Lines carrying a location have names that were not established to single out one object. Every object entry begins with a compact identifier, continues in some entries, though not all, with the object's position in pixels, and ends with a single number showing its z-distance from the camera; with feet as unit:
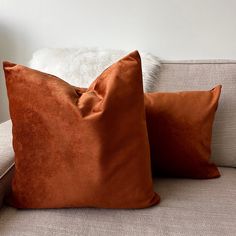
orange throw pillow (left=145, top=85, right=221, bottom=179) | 3.50
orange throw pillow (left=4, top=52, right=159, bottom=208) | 2.77
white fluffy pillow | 4.20
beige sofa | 2.70
